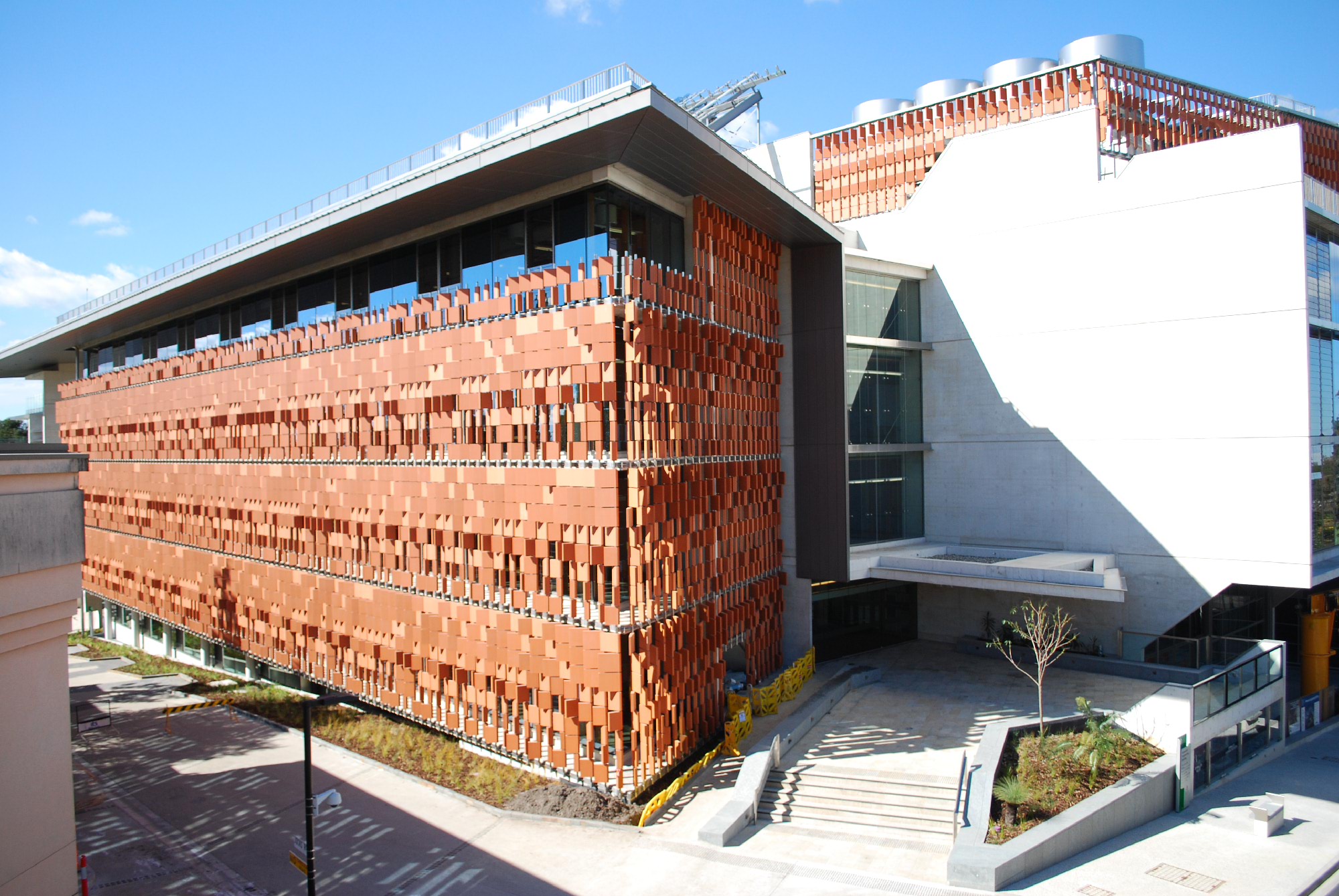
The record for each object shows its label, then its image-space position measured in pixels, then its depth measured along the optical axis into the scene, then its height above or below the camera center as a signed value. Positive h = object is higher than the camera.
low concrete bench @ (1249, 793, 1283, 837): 15.91 -7.75
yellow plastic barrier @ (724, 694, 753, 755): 18.38 -6.62
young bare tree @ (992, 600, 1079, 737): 18.48 -5.51
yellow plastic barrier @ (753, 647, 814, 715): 20.20 -6.54
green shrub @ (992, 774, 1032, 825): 14.95 -6.81
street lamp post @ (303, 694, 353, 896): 11.21 -5.17
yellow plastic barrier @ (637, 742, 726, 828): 15.62 -7.13
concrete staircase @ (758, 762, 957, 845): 15.41 -7.36
